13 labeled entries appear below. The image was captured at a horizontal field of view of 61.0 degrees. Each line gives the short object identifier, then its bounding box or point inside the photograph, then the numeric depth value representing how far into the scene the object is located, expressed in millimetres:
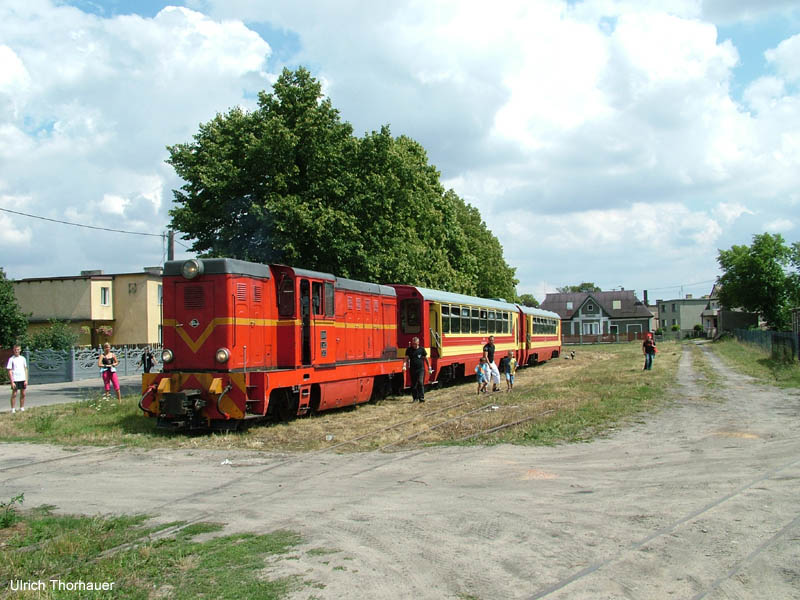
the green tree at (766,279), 71062
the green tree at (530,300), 121188
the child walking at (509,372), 21230
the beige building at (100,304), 45344
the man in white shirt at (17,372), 17781
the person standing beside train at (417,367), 18812
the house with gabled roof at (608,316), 96812
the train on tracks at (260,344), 13008
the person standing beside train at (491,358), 20594
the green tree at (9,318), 35594
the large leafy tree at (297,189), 22250
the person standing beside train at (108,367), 19969
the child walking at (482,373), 20484
